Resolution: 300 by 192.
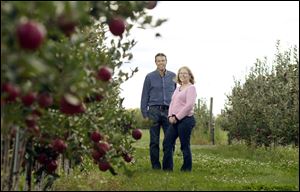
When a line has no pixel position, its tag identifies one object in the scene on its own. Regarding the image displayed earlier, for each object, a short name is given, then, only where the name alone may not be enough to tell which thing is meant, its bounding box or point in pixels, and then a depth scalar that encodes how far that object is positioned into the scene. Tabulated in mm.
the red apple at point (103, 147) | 8594
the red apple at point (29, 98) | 5597
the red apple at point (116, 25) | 6772
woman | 14255
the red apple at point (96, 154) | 8759
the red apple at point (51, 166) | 8902
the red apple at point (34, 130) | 7149
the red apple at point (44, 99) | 5946
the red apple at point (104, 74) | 6470
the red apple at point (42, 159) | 8820
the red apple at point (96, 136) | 8483
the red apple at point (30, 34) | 3875
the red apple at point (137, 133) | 9623
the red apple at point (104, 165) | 8995
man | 15267
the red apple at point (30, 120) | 6761
